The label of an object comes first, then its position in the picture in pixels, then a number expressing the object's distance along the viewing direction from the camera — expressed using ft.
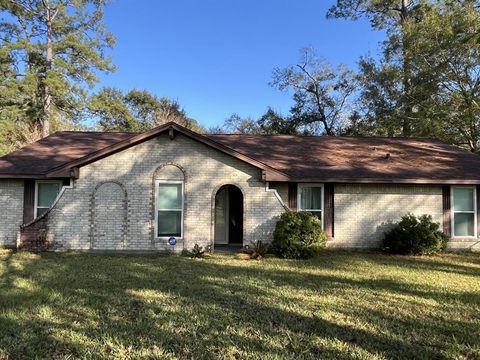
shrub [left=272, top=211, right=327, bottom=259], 39.13
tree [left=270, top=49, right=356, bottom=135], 108.06
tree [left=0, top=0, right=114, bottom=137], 88.94
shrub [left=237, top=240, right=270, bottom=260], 39.42
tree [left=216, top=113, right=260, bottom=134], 142.31
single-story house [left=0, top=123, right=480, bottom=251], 41.47
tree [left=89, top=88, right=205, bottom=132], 109.19
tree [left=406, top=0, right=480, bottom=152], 69.10
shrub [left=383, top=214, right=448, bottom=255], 42.39
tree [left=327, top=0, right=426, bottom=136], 80.84
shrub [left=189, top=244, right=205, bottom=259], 39.27
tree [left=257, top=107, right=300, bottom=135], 109.39
